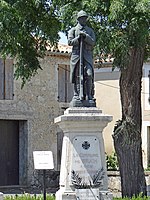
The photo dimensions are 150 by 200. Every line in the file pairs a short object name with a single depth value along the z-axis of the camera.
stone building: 24.56
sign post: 12.38
